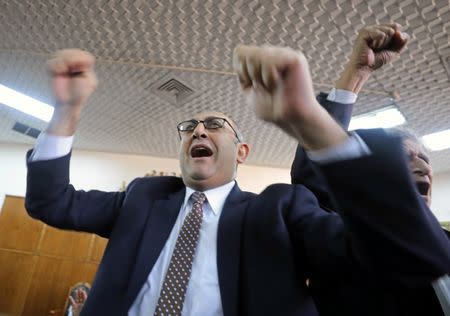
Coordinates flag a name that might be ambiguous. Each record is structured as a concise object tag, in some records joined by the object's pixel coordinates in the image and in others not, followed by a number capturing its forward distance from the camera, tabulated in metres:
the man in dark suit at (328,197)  0.79
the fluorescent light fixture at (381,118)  2.55
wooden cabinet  4.41
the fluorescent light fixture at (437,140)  2.85
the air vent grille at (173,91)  2.64
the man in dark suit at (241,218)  0.44
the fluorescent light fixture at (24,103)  3.25
